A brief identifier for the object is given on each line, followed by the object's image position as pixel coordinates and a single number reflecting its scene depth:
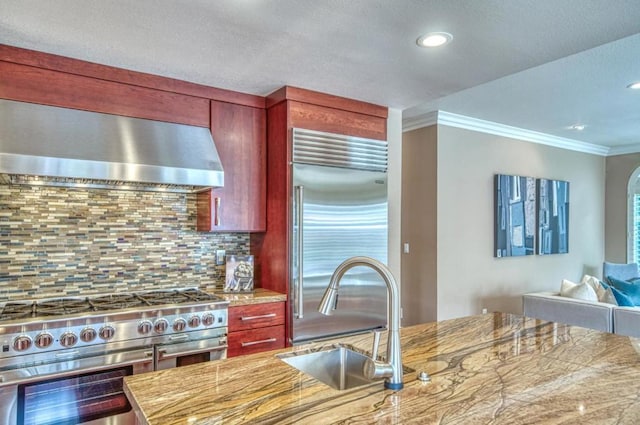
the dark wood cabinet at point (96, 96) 2.43
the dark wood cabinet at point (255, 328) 2.78
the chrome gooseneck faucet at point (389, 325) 1.30
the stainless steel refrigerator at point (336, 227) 2.98
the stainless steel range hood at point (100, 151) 2.31
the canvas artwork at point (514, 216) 5.20
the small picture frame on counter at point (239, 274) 3.15
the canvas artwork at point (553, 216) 5.70
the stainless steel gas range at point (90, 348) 2.11
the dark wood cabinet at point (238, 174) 3.07
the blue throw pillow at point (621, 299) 3.65
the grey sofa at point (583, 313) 3.37
